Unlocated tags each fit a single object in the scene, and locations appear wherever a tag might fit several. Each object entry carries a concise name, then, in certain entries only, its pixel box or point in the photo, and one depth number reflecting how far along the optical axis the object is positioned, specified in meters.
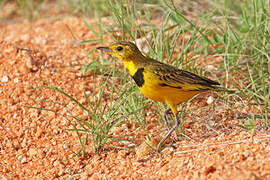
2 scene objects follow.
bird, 7.90
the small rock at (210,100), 9.97
